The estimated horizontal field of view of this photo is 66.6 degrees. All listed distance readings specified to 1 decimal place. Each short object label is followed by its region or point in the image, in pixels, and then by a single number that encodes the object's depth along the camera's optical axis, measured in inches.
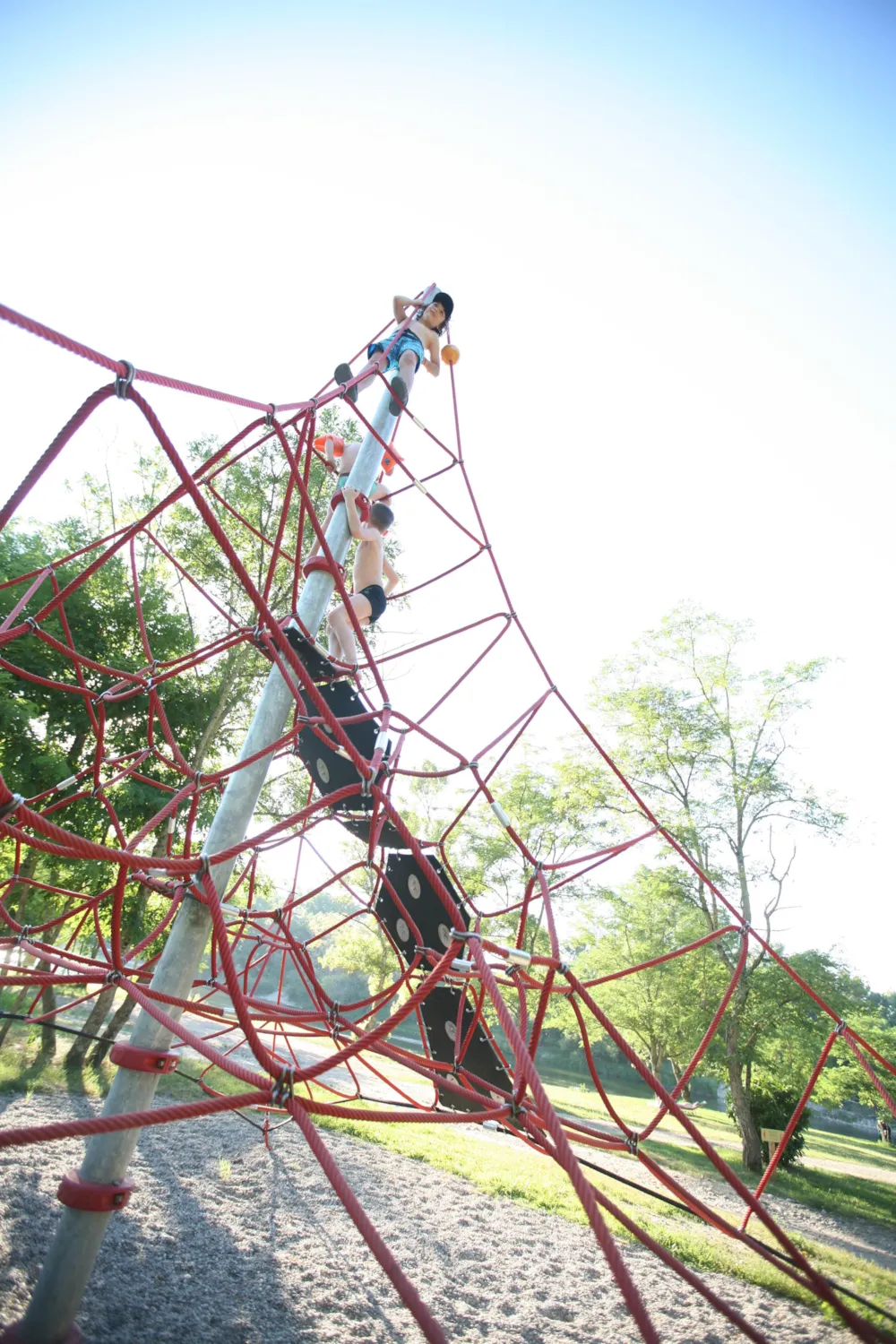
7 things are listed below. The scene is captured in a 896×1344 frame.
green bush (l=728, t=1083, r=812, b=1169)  446.6
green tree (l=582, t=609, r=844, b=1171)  462.0
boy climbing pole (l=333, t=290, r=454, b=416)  169.0
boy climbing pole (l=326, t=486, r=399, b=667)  150.1
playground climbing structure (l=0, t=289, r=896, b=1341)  75.4
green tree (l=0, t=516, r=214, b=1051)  325.4
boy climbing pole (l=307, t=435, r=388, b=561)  164.9
